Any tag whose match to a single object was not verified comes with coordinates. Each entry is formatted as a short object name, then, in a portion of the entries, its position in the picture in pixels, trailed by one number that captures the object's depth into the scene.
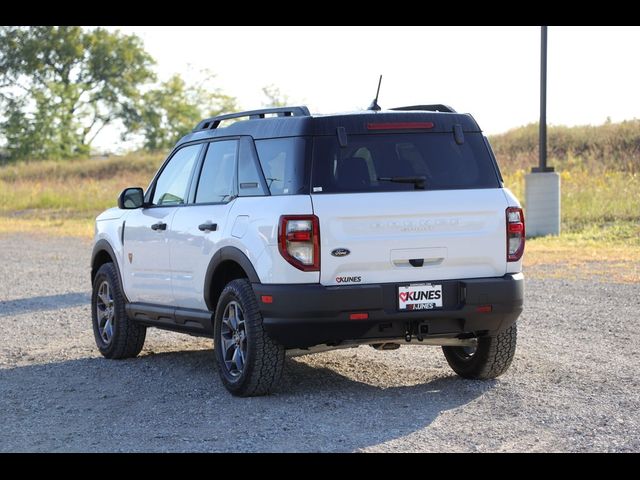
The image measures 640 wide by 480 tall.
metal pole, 25.98
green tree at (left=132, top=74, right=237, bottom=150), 70.81
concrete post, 25.91
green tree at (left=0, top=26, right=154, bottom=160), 68.56
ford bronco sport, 7.75
